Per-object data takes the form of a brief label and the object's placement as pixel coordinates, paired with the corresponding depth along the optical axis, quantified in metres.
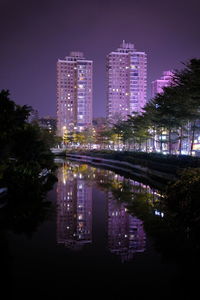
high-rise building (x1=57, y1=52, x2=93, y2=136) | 191.99
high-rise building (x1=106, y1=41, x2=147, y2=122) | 195.38
